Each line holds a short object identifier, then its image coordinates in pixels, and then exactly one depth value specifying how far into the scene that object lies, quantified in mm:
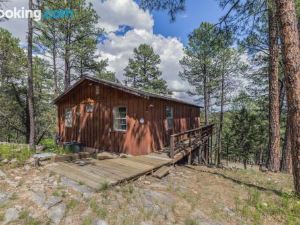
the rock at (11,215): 3486
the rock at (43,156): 6512
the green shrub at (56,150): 8951
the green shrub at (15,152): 6625
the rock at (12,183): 4673
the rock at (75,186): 4707
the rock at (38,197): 4004
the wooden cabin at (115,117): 9430
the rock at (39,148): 8753
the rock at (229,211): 4297
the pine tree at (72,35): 15340
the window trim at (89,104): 11148
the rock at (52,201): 3957
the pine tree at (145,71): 27728
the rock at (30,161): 6194
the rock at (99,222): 3616
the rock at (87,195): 4379
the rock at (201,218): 3921
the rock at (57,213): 3611
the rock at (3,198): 3949
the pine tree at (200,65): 19344
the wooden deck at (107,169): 5375
